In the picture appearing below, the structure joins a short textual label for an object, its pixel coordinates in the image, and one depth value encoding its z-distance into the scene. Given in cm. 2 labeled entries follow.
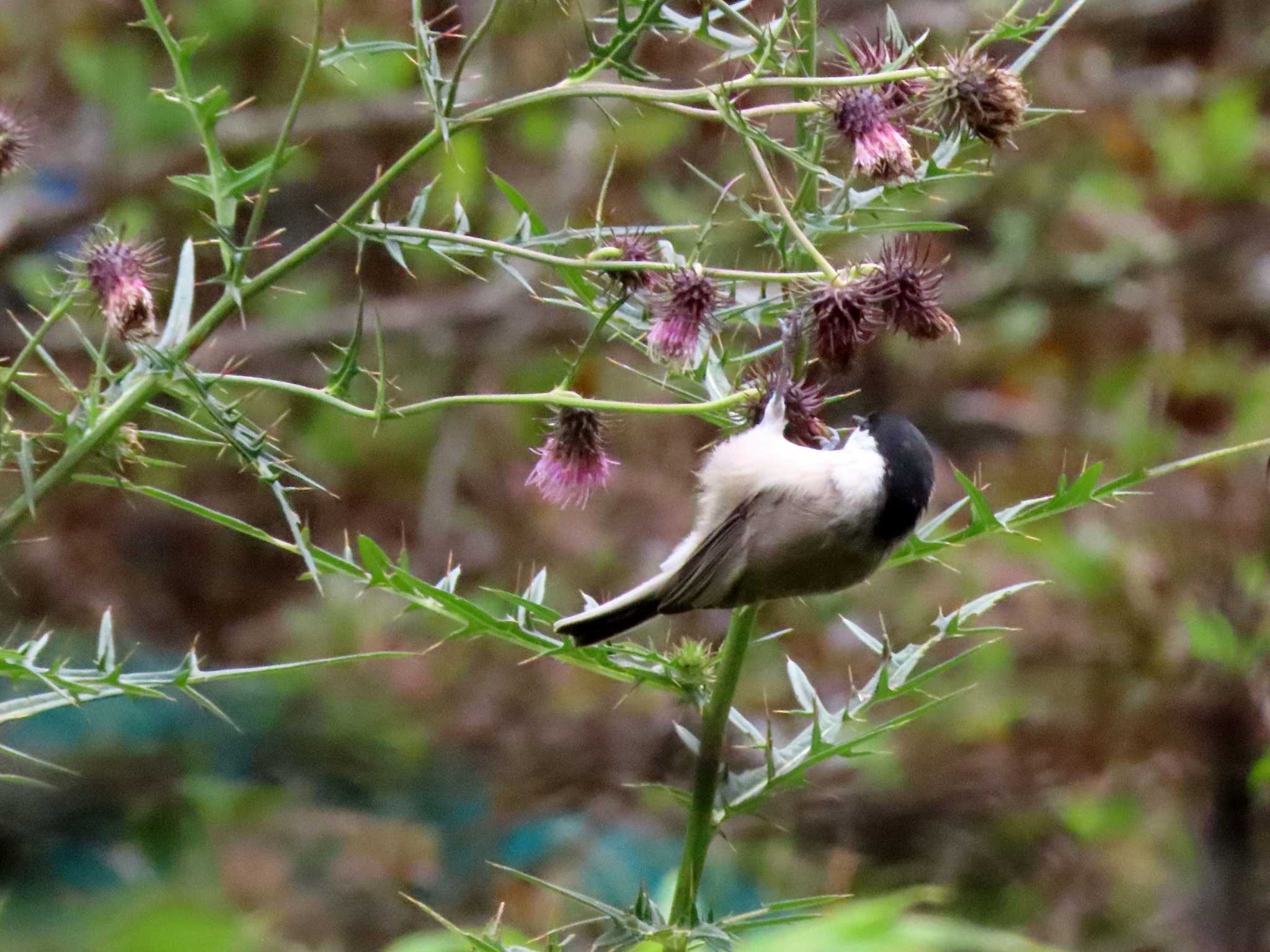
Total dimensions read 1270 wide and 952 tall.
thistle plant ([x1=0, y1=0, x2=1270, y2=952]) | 424
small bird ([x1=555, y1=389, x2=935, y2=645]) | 436
